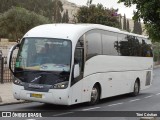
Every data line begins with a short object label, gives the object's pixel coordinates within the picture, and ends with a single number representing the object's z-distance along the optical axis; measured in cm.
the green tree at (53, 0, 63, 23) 8934
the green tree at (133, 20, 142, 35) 11902
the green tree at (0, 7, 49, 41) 6247
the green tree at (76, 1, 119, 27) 3822
